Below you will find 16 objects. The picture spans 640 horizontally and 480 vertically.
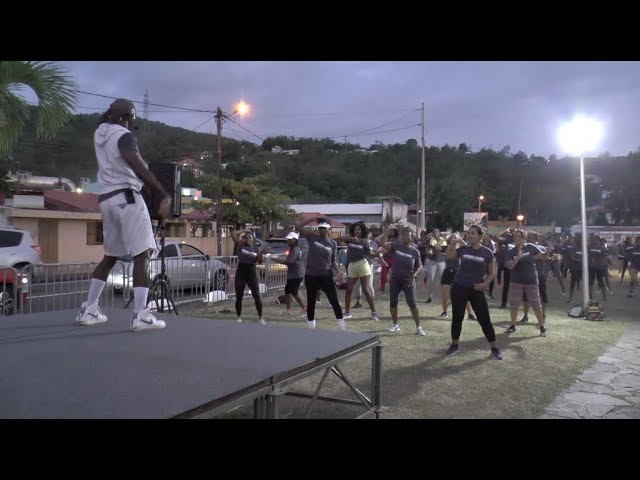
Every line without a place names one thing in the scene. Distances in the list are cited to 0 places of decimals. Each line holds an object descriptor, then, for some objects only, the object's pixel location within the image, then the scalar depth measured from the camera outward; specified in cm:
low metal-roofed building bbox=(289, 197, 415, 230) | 5828
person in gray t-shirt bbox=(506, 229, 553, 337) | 881
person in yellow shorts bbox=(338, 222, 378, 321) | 984
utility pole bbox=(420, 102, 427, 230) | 3274
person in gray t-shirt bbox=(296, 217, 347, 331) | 818
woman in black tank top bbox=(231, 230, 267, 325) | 937
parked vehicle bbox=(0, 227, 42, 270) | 1159
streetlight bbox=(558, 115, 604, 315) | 1162
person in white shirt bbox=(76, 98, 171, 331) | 404
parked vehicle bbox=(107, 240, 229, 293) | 1043
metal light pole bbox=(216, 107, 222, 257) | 2569
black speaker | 617
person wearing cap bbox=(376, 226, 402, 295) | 941
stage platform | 254
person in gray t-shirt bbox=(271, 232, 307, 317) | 1030
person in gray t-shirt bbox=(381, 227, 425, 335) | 870
